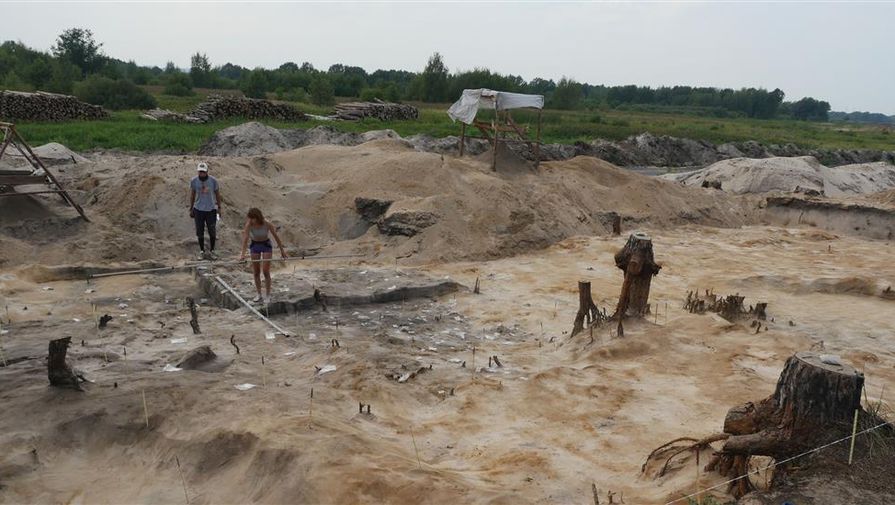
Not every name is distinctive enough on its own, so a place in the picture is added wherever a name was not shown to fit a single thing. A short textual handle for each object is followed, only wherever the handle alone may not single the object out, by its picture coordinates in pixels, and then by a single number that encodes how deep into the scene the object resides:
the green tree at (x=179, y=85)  41.81
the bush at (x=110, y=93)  32.94
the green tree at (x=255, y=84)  44.84
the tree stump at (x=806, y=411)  3.34
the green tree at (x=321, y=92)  39.59
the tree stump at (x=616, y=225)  13.95
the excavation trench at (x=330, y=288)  7.89
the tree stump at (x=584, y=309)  6.96
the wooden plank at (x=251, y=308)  6.79
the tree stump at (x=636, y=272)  6.89
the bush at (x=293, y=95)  40.70
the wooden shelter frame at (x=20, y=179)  10.16
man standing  10.08
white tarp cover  14.62
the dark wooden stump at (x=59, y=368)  4.69
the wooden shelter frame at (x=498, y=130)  14.77
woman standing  7.85
